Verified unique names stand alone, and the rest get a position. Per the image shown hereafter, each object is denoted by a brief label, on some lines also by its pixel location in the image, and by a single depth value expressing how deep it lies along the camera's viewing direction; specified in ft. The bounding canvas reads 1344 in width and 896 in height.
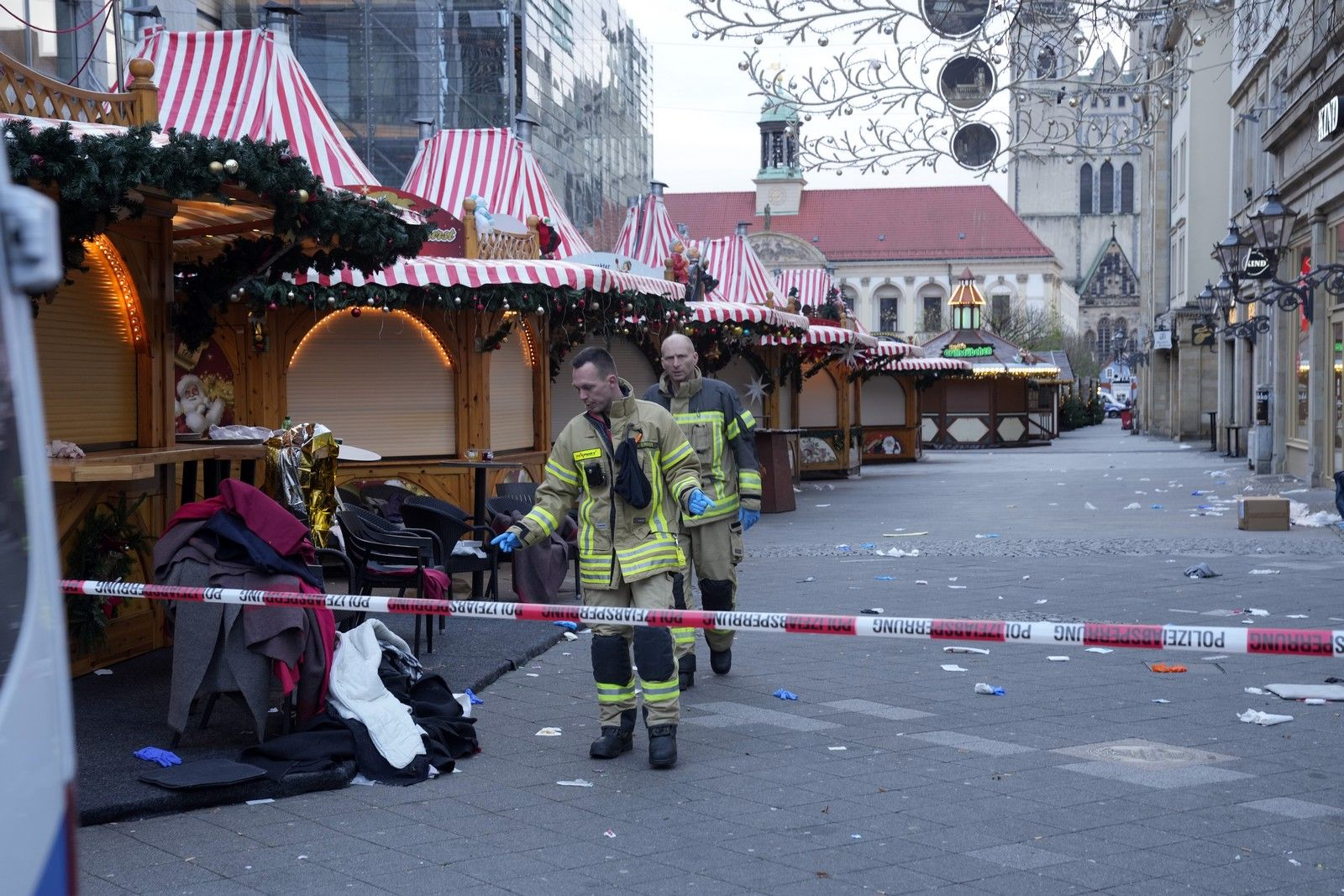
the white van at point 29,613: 7.07
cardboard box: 51.88
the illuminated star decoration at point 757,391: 85.81
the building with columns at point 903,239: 345.92
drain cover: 20.24
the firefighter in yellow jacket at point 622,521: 20.74
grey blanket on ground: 20.54
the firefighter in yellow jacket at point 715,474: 25.91
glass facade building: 105.19
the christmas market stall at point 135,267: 21.89
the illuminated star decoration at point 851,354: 93.71
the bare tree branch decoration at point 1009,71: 24.40
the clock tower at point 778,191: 354.54
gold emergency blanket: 27.71
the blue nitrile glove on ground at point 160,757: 20.22
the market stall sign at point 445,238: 46.32
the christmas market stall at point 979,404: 157.89
